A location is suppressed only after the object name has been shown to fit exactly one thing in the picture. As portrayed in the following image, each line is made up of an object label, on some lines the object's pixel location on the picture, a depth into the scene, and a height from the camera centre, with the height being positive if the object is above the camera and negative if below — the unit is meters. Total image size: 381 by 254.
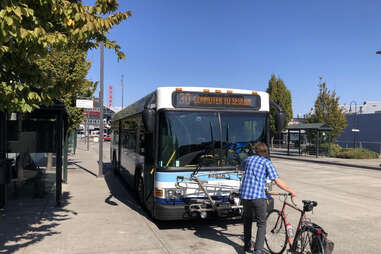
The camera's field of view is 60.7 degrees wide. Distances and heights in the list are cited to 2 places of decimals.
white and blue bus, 6.02 -0.08
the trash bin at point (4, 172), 6.66 -0.81
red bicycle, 4.22 -1.46
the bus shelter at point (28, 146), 7.80 -0.33
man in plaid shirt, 4.54 -0.73
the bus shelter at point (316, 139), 26.59 -0.41
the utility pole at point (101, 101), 13.24 +1.29
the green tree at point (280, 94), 41.41 +5.13
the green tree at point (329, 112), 32.19 +2.25
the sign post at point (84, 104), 12.05 +1.08
